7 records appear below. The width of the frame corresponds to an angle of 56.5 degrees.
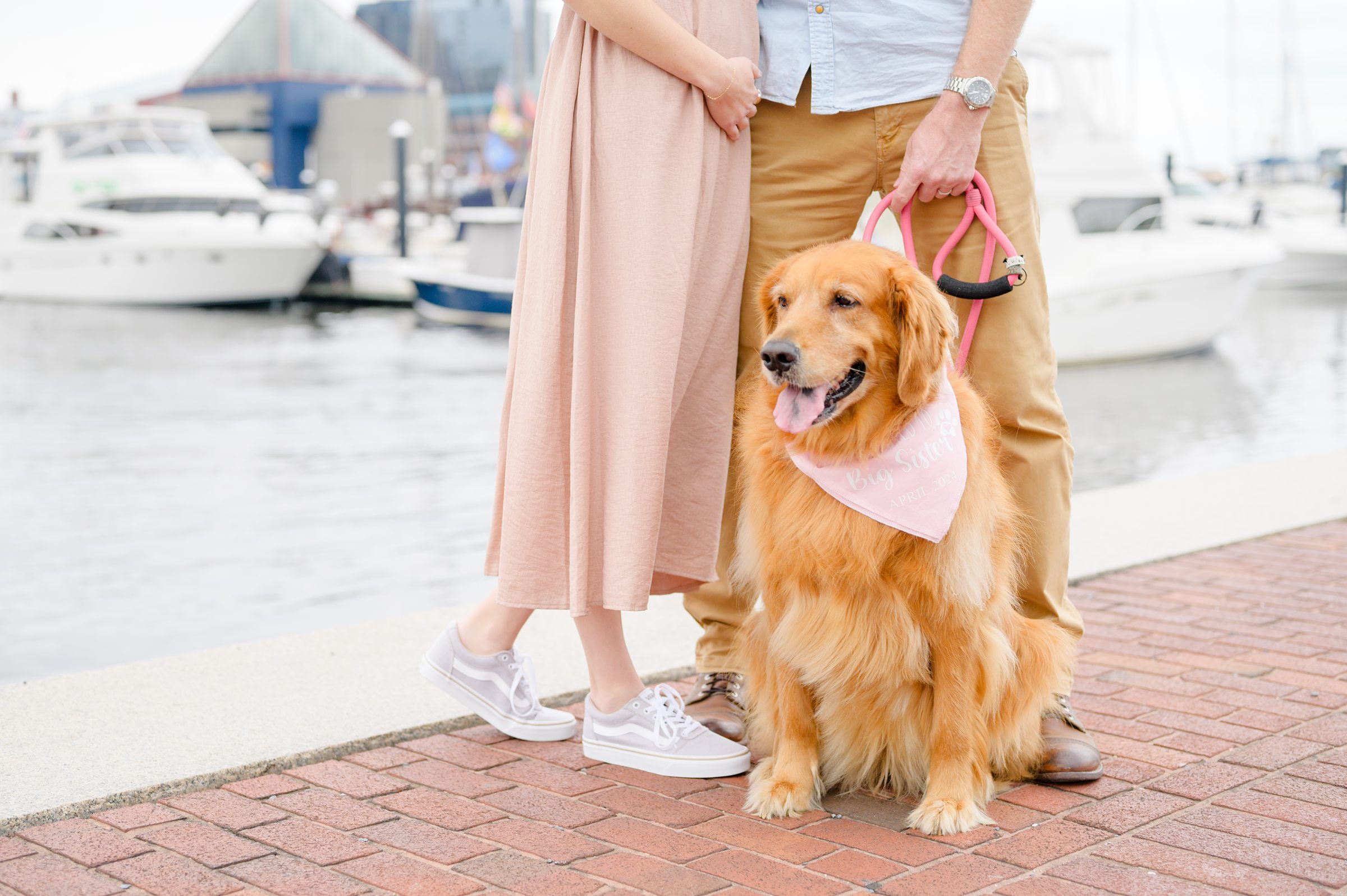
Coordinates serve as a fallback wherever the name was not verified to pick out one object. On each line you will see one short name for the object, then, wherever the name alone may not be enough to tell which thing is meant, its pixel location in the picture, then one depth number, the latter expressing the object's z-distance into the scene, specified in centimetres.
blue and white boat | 2027
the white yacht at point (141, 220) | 2511
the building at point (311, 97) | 5981
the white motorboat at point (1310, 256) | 2705
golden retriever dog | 225
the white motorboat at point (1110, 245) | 1407
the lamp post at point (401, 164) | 2731
